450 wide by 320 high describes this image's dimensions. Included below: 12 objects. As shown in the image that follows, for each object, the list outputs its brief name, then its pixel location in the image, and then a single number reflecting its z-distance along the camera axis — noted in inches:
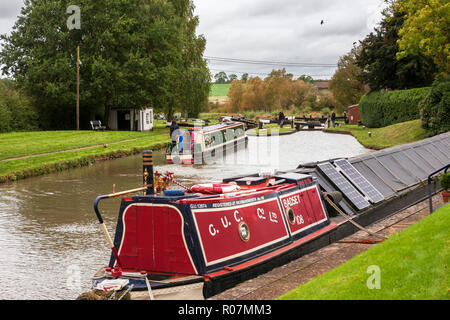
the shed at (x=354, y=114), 2311.8
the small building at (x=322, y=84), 6109.3
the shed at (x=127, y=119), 1887.3
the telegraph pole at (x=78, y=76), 1640.0
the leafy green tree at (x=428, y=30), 1245.1
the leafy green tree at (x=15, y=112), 1523.1
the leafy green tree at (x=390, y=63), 1612.9
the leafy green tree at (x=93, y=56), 1692.9
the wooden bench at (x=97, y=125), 1729.8
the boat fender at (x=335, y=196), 440.5
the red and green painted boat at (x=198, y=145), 1043.7
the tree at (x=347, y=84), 2859.3
